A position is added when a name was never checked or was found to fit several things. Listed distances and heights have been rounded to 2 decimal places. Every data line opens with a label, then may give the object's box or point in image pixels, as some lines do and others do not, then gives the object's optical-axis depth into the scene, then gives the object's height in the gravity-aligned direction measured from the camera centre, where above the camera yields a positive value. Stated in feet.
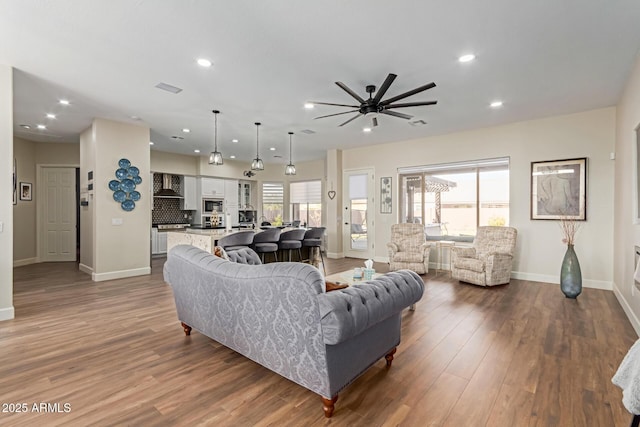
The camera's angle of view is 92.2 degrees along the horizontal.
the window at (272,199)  34.91 +1.28
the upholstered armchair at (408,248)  19.80 -2.56
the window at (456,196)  20.34 +1.06
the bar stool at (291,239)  19.88 -1.93
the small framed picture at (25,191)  23.46 +1.45
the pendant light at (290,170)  19.27 +2.54
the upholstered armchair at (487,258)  16.62 -2.70
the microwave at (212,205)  30.55 +0.51
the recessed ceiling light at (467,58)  10.75 +5.42
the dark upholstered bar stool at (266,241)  18.38 -1.89
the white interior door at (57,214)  24.94 -0.34
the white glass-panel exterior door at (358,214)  25.89 -0.31
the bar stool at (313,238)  21.21 -1.92
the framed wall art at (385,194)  24.70 +1.32
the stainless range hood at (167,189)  28.71 +1.99
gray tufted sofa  5.97 -2.31
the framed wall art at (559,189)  16.78 +1.22
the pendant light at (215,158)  15.74 +2.67
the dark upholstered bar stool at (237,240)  16.02 -1.59
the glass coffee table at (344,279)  11.97 -2.78
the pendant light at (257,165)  18.10 +2.67
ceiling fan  11.16 +4.27
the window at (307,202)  32.54 +0.92
